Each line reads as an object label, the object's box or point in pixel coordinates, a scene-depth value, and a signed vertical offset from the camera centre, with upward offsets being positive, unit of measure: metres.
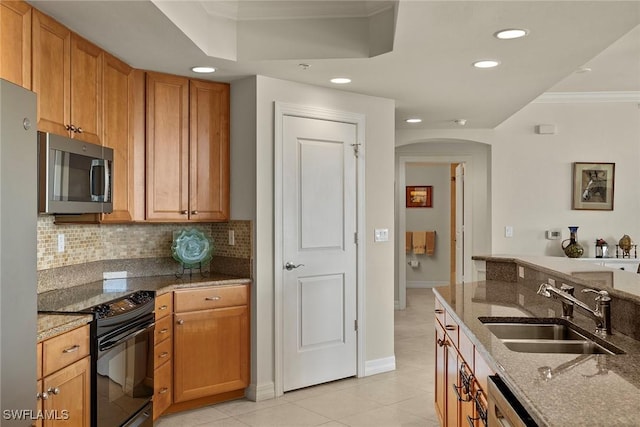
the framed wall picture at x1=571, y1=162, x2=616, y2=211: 6.21 +0.39
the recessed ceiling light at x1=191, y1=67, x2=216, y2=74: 3.69 +1.02
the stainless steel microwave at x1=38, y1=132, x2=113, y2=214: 2.59 +0.23
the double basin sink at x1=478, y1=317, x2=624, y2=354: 2.11 -0.48
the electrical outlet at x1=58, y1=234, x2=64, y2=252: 3.27 -0.13
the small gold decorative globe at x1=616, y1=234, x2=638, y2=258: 5.92 -0.30
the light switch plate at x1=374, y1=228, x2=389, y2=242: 4.60 -0.13
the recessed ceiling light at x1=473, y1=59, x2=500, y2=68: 3.48 +1.01
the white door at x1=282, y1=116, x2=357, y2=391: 4.04 -0.24
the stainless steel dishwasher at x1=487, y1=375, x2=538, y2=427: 1.42 -0.52
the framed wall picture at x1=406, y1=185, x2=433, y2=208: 10.08 +0.44
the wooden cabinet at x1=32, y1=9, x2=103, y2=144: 2.65 +0.74
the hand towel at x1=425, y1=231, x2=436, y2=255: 9.79 -0.40
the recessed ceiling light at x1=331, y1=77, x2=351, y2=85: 3.94 +1.02
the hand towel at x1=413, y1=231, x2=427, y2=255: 9.77 -0.40
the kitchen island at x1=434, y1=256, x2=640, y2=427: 1.29 -0.44
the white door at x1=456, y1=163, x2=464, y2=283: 7.18 -0.05
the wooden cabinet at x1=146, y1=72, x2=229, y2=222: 3.79 +0.51
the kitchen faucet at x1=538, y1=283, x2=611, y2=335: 2.06 -0.35
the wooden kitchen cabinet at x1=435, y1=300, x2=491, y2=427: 2.07 -0.70
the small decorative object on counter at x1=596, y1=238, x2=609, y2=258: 5.98 -0.33
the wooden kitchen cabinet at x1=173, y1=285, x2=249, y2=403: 3.58 -0.83
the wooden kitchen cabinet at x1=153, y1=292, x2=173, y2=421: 3.35 -0.85
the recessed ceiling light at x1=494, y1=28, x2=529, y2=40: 2.88 +1.00
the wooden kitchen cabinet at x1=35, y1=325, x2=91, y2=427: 2.14 -0.67
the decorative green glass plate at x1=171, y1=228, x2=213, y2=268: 3.89 -0.20
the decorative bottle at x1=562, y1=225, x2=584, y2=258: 5.91 -0.30
